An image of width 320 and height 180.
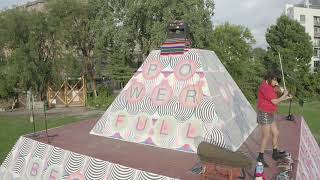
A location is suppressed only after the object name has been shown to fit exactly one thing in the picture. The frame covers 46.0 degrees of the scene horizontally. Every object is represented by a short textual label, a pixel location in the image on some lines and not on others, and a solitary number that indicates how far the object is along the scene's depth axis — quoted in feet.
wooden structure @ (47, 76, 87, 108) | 93.86
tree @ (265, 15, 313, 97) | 110.11
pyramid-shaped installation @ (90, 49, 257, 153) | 29.19
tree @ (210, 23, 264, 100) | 99.47
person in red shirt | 22.63
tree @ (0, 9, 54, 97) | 85.15
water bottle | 18.90
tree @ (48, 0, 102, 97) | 88.12
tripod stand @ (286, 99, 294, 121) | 42.81
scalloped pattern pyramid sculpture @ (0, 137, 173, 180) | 23.06
